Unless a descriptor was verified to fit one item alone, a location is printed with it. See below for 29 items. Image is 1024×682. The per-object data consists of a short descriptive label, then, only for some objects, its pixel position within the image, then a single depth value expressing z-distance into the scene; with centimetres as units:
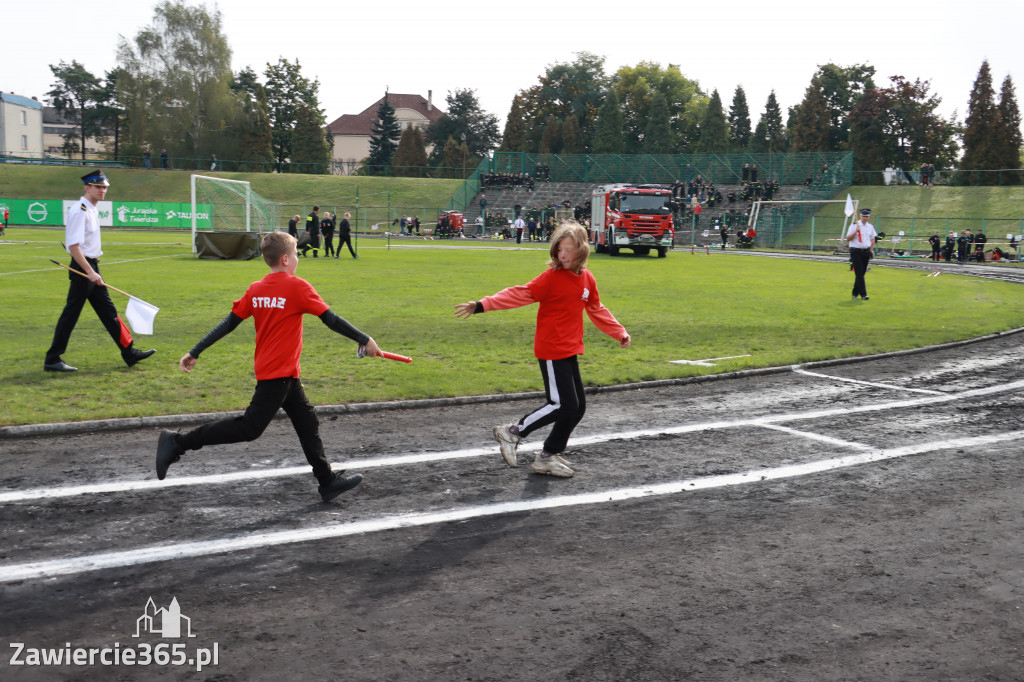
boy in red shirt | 516
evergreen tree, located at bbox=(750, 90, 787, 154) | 10356
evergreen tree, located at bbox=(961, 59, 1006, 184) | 6756
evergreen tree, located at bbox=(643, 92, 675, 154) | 9725
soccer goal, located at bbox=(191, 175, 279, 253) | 3350
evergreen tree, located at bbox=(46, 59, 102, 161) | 11006
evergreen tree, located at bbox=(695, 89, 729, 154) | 9462
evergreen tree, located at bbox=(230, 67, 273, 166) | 8625
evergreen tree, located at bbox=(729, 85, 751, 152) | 10806
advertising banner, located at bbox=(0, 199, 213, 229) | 6069
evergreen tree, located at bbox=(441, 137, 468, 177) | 9425
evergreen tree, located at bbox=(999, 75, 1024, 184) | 6725
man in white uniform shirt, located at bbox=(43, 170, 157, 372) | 902
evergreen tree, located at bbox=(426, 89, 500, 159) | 10794
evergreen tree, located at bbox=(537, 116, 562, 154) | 9650
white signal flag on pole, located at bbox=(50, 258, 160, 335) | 911
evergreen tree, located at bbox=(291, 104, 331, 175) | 8819
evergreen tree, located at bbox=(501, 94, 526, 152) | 9756
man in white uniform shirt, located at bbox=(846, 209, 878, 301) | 1766
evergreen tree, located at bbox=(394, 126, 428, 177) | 9531
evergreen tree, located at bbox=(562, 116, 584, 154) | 9569
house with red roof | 12638
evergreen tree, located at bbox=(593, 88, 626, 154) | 9388
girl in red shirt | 587
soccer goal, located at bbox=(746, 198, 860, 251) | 5447
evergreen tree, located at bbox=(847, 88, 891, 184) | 7800
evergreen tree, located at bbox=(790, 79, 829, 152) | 8462
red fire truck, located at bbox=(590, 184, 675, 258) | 3900
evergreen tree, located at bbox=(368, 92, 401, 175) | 10212
